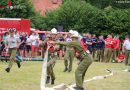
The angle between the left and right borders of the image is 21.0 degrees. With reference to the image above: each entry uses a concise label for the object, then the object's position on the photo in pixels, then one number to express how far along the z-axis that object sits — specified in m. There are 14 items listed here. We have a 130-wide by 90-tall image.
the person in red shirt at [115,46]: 23.43
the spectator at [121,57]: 24.38
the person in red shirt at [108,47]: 23.34
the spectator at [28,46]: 23.99
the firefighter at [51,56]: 11.94
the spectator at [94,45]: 23.95
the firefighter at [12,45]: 15.36
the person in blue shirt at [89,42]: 23.56
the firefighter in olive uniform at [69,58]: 16.42
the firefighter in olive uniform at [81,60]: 10.93
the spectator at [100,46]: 23.84
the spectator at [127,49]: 22.07
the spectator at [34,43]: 23.99
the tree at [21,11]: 41.63
